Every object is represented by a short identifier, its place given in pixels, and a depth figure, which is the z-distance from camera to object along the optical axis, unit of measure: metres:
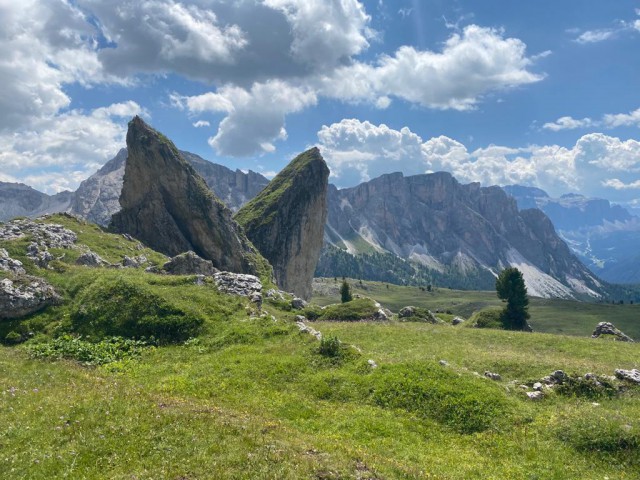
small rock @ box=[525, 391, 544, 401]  21.83
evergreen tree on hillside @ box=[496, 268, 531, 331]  71.57
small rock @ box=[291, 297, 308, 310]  59.41
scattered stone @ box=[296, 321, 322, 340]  29.19
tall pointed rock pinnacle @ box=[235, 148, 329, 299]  129.88
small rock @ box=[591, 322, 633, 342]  52.30
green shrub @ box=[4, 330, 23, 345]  29.69
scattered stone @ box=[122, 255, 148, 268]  61.16
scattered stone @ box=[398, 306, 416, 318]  63.65
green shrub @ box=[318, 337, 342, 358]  25.58
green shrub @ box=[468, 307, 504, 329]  67.62
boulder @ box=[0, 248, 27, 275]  37.59
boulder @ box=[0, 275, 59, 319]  31.50
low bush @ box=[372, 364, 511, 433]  19.12
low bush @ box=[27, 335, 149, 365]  26.64
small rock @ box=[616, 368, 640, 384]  23.32
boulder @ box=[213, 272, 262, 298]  44.47
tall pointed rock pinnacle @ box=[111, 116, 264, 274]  95.25
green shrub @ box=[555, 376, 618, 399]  22.53
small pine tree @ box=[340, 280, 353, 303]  98.36
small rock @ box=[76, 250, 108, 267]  51.91
